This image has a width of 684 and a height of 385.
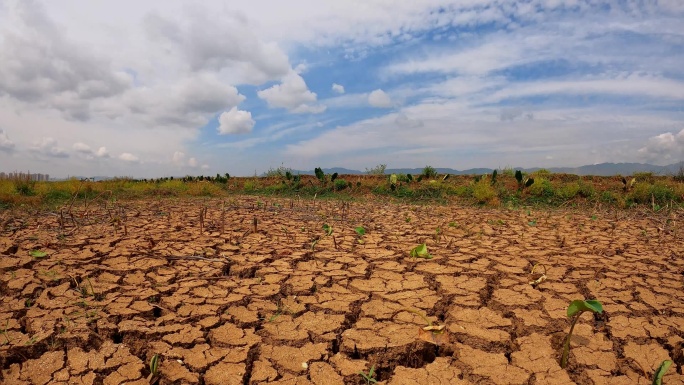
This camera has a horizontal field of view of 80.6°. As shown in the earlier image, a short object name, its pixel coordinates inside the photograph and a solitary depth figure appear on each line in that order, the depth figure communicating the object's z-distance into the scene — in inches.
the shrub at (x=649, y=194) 304.0
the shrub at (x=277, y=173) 506.3
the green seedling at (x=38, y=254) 118.3
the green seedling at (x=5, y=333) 73.5
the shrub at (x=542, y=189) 330.3
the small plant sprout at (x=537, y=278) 106.6
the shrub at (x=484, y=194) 306.0
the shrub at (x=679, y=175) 433.9
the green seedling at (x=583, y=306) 59.6
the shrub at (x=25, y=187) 304.1
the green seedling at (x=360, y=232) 156.1
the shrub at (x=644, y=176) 396.8
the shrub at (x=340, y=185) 405.7
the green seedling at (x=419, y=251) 123.1
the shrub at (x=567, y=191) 319.5
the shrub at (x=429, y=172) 446.6
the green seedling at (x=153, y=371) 64.1
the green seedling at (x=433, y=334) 75.4
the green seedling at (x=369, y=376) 64.5
